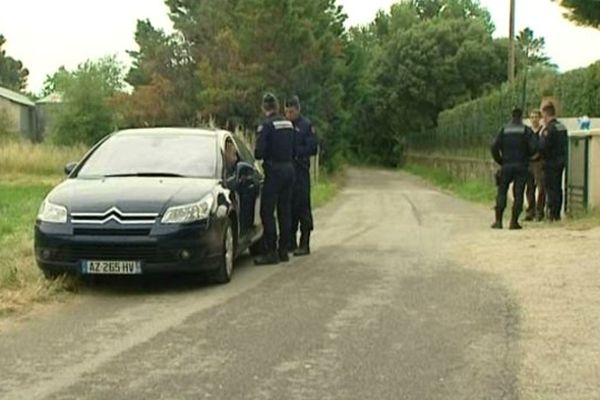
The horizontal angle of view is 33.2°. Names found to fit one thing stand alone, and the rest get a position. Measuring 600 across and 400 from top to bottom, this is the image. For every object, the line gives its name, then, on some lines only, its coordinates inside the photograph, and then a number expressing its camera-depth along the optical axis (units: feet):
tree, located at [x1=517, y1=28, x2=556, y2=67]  290.07
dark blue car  29.19
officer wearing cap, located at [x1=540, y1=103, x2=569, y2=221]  50.85
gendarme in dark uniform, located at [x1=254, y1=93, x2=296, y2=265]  36.60
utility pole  116.57
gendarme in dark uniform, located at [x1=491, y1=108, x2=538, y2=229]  48.03
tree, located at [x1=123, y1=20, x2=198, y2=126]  146.59
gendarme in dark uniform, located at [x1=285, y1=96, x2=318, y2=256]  39.09
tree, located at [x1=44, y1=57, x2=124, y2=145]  191.86
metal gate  53.52
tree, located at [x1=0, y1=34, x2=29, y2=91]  438.40
